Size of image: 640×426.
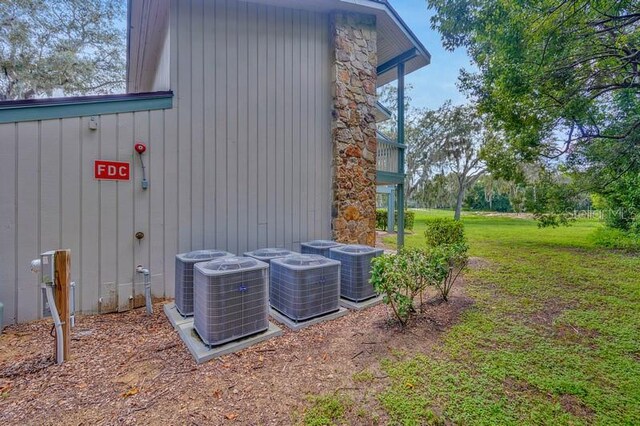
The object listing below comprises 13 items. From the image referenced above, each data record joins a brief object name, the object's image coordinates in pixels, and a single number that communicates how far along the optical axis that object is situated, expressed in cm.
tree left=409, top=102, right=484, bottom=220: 1855
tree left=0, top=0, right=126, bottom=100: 974
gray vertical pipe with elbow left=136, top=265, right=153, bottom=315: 374
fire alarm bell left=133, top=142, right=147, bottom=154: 381
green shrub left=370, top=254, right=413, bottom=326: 319
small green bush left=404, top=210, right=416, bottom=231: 1427
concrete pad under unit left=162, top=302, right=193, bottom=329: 332
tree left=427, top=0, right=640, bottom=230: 546
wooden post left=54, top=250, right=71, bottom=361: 250
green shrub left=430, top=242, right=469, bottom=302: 385
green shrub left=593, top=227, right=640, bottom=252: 892
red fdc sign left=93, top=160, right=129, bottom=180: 359
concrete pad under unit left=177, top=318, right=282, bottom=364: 266
